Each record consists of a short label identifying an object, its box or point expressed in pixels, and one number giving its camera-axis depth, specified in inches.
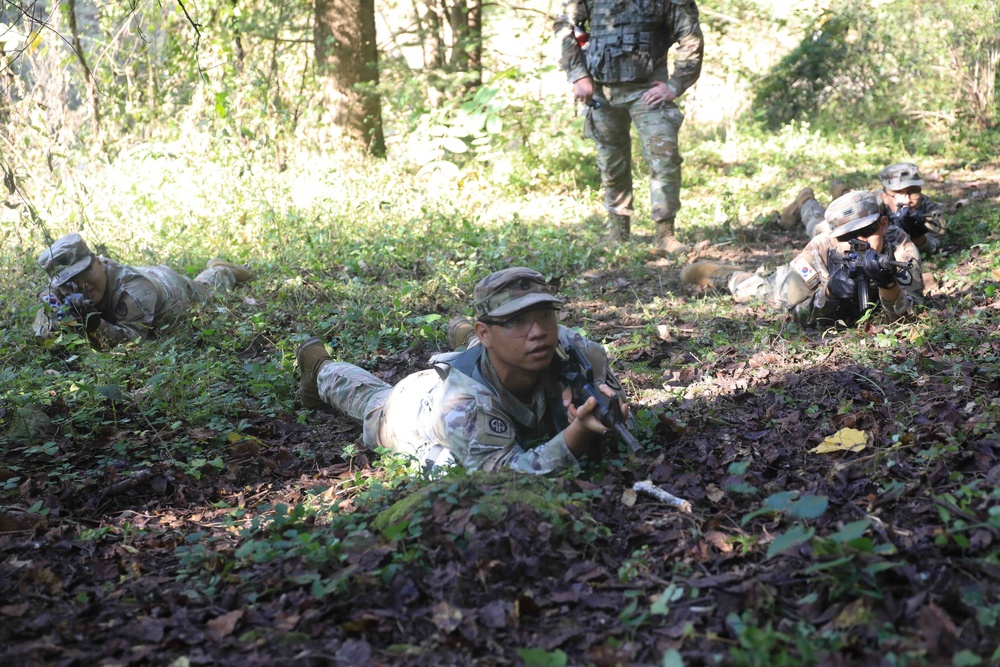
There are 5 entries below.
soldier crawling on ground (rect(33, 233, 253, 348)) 253.3
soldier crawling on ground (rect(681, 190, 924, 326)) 221.3
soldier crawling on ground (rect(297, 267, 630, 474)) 152.9
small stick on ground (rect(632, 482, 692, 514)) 138.1
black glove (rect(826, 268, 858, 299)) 221.3
